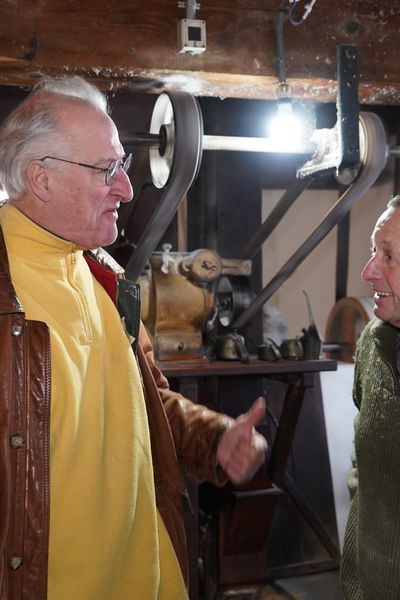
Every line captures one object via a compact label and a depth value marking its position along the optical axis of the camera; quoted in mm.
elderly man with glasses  1695
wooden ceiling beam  2629
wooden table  3451
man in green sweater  2170
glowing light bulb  2887
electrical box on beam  2688
